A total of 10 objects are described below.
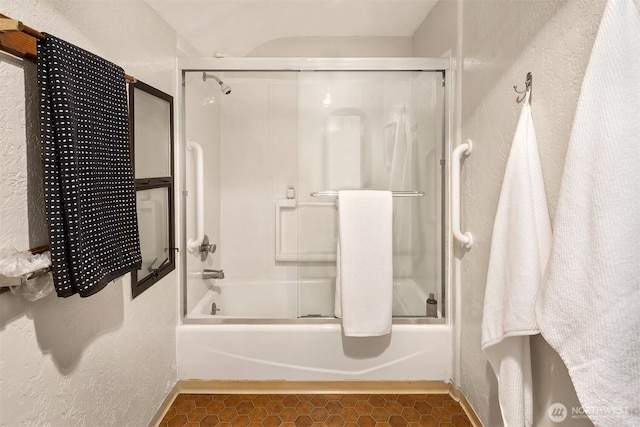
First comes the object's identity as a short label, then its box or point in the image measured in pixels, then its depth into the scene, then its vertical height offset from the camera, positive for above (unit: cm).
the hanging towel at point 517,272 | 114 -21
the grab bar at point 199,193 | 198 +7
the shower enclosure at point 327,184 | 198 +12
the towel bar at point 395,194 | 200 +6
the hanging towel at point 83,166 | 95 +11
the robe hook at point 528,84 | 126 +41
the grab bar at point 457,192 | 175 +7
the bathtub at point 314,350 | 205 -79
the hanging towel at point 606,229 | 80 -5
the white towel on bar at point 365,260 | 194 -28
